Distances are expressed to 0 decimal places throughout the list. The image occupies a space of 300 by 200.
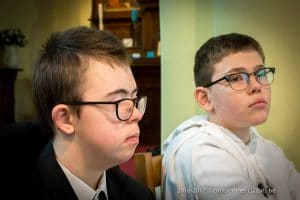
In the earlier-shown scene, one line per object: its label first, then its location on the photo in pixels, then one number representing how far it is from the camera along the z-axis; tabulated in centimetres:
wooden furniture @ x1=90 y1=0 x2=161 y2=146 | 367
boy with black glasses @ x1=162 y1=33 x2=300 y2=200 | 87
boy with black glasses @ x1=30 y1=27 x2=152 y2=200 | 72
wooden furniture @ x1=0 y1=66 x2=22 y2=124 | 353
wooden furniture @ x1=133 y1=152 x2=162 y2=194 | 92
